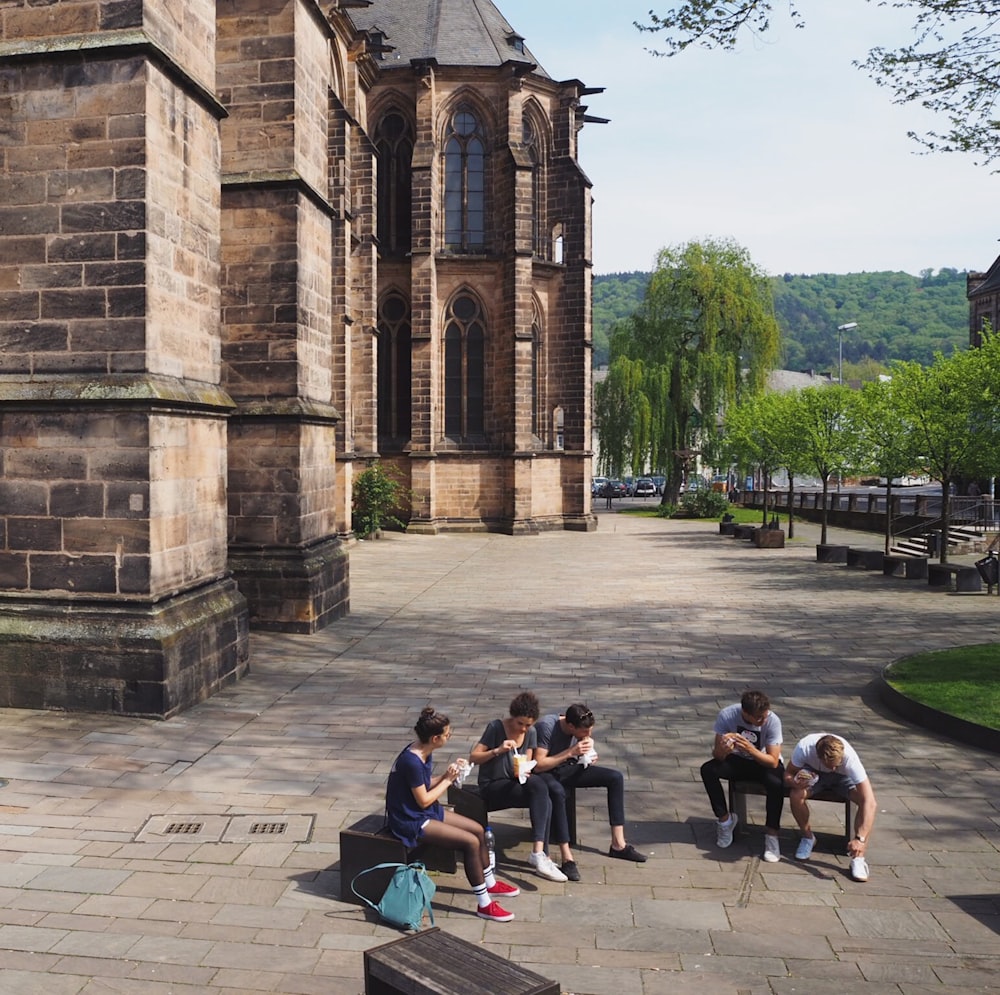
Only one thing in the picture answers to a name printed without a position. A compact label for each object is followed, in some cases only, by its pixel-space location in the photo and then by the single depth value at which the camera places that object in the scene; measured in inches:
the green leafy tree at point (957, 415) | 794.8
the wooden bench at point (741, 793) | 253.4
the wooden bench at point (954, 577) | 725.0
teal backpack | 199.9
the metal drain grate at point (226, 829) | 248.5
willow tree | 1679.4
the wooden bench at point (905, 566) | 799.7
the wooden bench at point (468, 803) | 231.5
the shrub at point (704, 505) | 1596.9
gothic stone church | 361.1
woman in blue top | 213.6
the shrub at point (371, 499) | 1049.5
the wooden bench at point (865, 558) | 867.2
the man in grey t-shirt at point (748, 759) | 249.0
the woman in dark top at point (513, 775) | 233.5
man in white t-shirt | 237.0
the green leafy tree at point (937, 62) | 452.1
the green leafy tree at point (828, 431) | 1035.9
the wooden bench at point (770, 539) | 1077.8
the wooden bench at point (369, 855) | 211.8
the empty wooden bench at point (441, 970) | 146.4
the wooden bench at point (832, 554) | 933.2
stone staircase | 1022.5
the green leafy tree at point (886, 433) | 887.1
